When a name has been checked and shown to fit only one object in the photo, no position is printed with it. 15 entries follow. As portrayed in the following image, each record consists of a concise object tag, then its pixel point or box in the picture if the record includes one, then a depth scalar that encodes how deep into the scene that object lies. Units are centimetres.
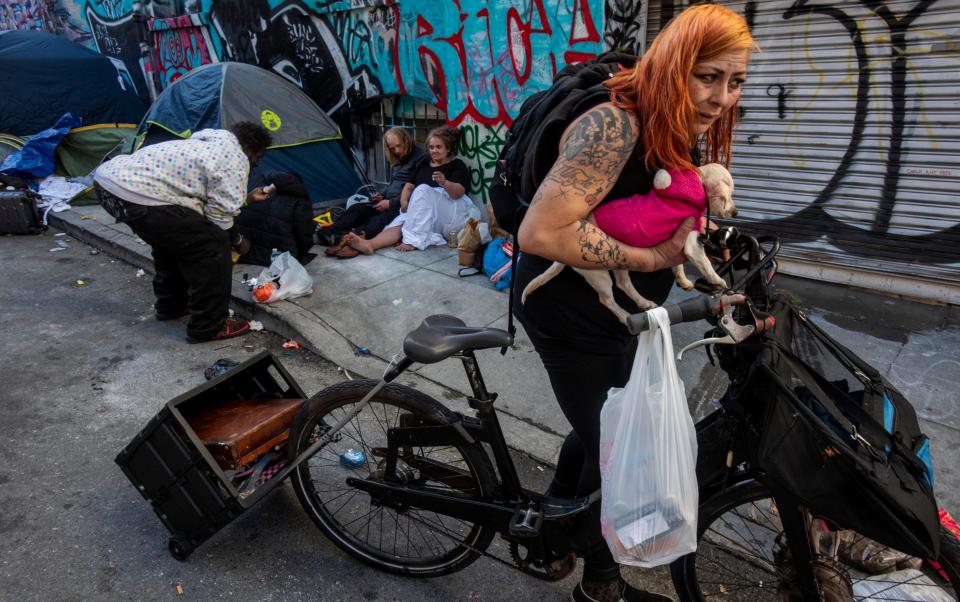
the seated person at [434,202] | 627
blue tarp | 799
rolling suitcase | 700
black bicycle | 172
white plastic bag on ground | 491
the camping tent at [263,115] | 685
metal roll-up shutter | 427
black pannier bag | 136
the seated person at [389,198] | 640
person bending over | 396
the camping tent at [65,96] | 871
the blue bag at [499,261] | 518
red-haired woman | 151
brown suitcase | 235
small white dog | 171
